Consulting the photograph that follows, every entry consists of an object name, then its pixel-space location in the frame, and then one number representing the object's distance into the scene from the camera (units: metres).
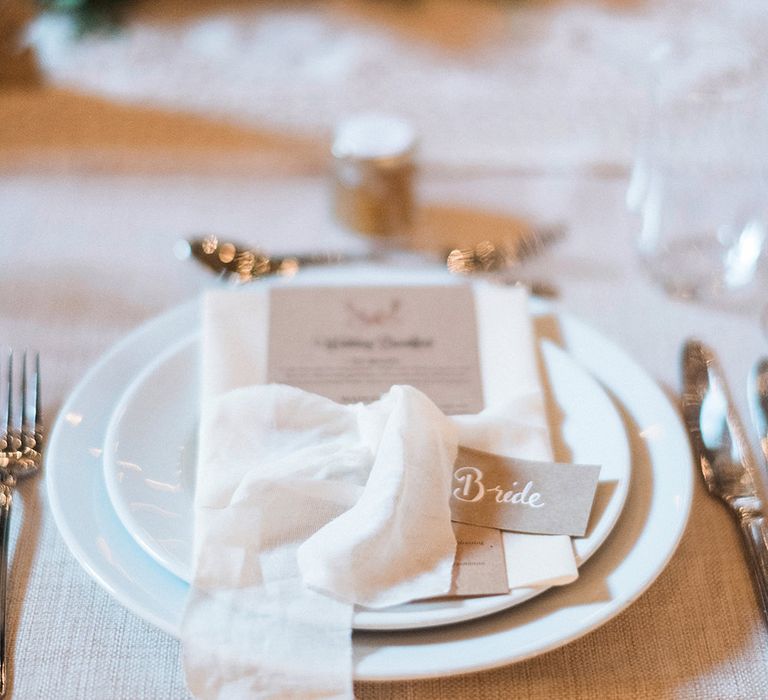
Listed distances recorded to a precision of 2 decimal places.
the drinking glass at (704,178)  0.76
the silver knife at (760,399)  0.60
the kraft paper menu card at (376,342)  0.58
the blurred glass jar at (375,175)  0.78
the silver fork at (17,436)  0.52
